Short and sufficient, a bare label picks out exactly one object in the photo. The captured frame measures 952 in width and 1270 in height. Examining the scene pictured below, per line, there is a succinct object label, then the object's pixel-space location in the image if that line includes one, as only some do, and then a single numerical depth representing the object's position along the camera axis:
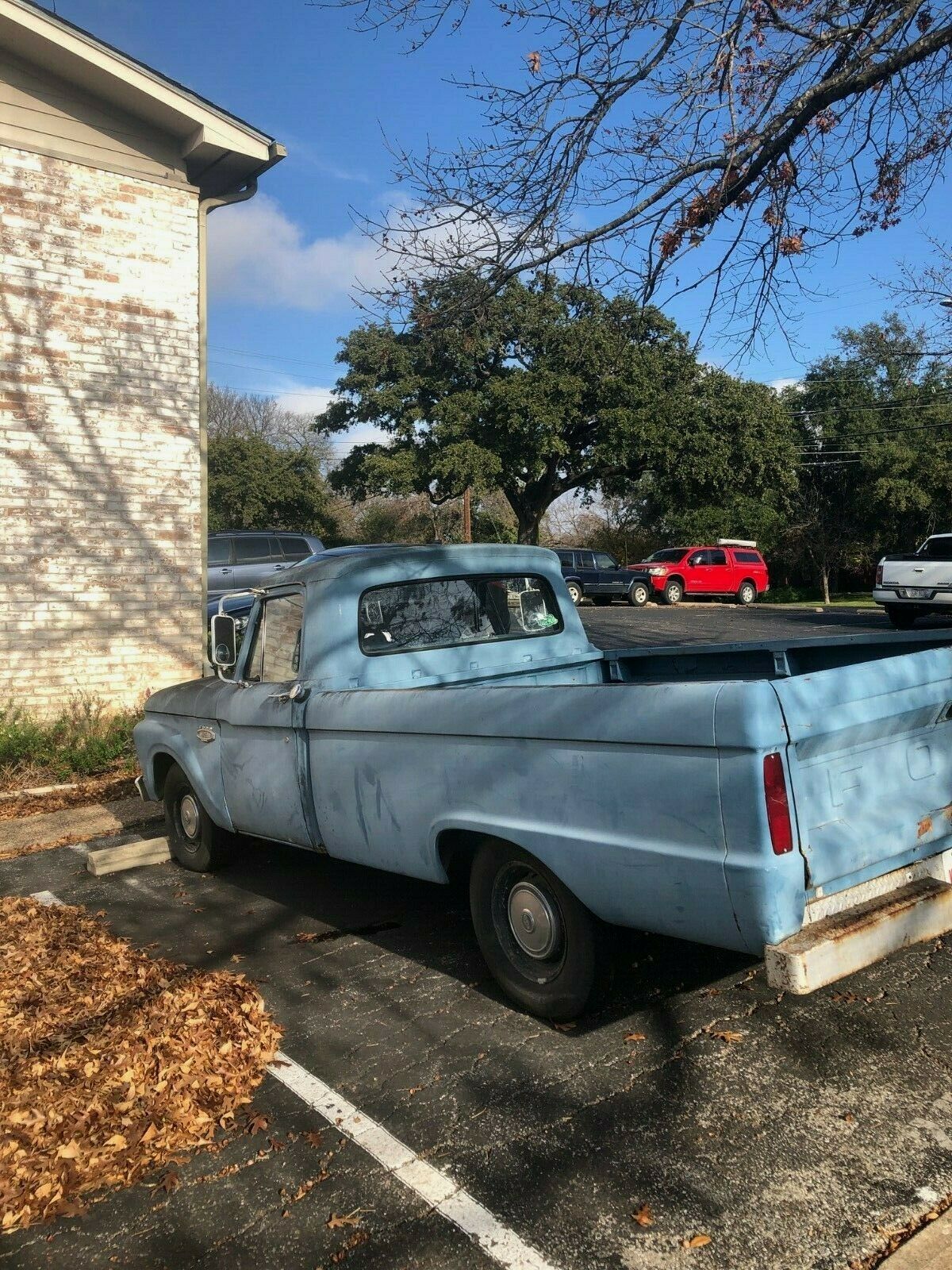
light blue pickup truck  2.89
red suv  30.34
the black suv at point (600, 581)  29.47
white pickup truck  18.30
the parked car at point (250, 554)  17.64
